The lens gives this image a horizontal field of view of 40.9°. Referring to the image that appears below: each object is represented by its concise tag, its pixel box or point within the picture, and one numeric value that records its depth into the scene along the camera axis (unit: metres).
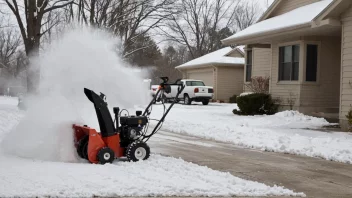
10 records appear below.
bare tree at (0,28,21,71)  63.88
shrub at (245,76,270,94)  22.03
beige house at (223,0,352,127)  15.88
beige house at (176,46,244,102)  36.12
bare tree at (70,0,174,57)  31.34
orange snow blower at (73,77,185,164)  8.07
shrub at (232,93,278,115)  20.48
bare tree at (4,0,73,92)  21.91
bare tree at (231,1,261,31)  65.38
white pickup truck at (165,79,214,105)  31.47
